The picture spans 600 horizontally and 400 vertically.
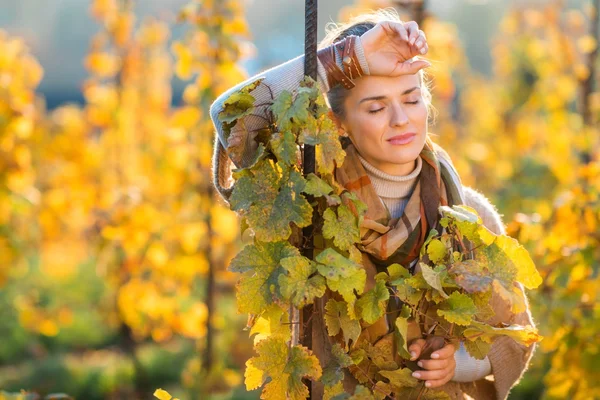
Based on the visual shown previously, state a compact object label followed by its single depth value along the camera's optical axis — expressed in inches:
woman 108.1
